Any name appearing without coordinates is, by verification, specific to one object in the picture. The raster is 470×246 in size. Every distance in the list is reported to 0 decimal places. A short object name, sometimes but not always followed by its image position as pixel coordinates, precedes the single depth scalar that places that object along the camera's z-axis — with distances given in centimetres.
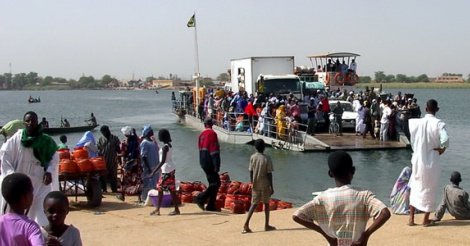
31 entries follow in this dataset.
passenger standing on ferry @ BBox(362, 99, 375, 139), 2597
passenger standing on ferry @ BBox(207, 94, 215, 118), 3170
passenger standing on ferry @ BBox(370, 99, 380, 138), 2573
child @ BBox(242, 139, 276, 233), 899
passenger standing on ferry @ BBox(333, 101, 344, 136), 2655
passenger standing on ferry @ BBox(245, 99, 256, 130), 2670
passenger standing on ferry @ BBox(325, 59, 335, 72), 4059
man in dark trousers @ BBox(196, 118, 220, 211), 1044
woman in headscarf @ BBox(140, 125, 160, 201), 1122
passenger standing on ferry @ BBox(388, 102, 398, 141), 2521
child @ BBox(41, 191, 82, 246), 419
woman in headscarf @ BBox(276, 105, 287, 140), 2494
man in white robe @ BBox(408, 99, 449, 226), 845
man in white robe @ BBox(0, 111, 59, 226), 732
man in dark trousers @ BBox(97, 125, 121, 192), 1268
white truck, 2995
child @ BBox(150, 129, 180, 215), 1044
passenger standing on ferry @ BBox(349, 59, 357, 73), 4066
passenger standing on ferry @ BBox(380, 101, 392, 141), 2491
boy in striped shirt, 445
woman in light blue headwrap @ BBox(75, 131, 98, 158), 1250
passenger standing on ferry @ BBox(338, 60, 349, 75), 4033
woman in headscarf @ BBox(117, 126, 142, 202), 1229
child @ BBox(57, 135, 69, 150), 1330
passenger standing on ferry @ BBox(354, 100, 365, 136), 2594
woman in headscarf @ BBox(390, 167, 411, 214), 1004
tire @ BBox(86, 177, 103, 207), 1118
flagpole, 3744
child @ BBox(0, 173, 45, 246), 396
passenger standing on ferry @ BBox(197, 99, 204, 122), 3512
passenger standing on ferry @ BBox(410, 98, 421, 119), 2581
